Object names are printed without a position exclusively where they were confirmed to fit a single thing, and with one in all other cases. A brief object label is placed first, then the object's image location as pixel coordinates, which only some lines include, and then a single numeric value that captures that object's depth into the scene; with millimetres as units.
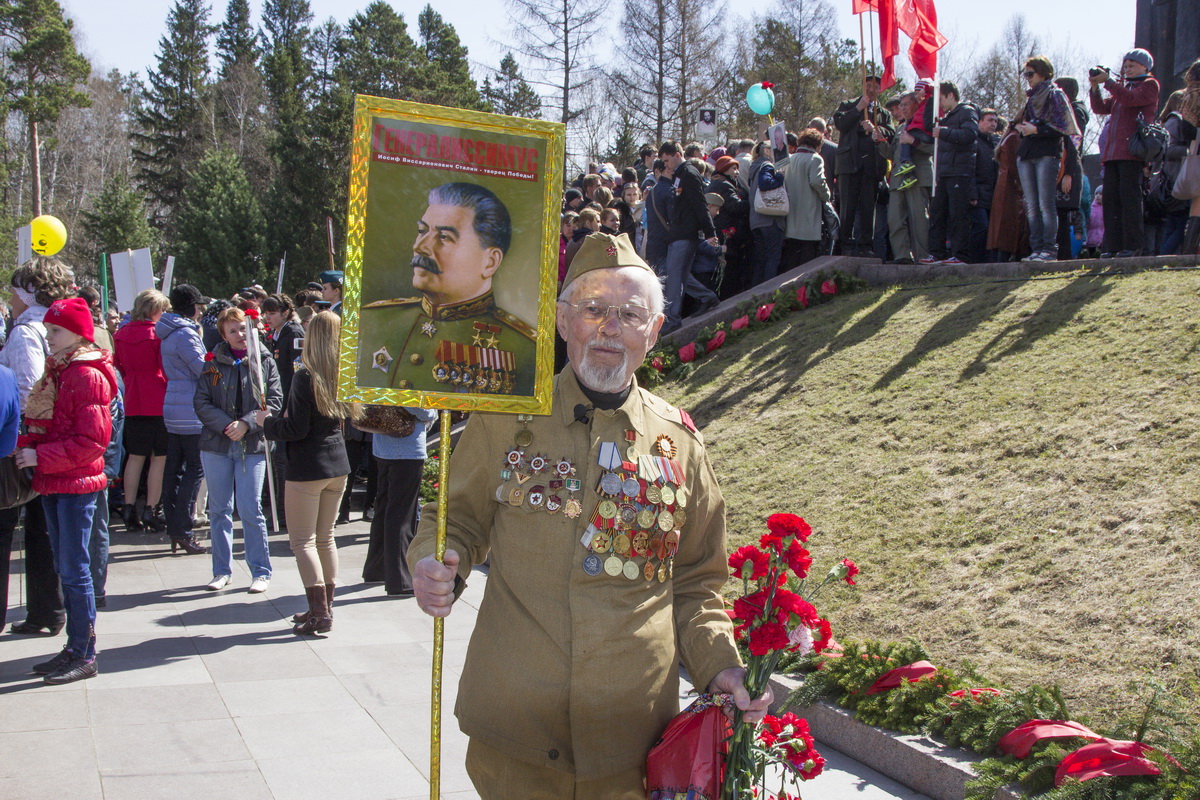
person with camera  9375
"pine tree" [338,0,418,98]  44125
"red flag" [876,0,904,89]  12148
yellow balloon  12219
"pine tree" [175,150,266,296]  39188
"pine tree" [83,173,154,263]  37562
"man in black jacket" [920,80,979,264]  10812
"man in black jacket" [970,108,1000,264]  11148
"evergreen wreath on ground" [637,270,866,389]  11422
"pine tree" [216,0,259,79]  55875
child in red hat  5613
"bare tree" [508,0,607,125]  38312
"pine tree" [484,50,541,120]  48344
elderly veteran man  2752
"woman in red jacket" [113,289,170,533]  9656
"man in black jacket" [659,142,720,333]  12141
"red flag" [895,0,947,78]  12250
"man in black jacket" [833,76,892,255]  11906
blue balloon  16484
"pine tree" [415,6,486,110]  46219
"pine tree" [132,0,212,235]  52188
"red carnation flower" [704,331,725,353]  11477
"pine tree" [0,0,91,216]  41812
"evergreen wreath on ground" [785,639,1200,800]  3709
